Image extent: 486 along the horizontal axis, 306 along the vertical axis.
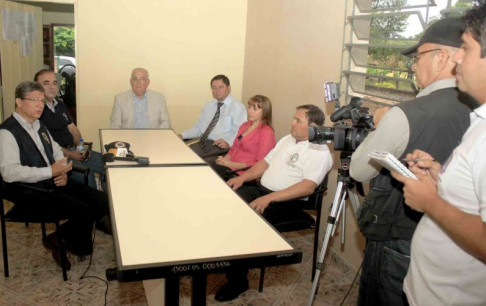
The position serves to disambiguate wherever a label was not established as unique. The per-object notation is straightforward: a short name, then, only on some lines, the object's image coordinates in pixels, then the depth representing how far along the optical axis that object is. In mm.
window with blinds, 2314
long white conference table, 1496
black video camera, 1951
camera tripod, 2225
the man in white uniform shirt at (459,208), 1052
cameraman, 1561
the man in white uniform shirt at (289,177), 2688
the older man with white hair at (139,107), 4484
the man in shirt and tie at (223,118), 4383
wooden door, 4449
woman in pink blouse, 3389
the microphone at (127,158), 2765
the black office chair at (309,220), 2674
